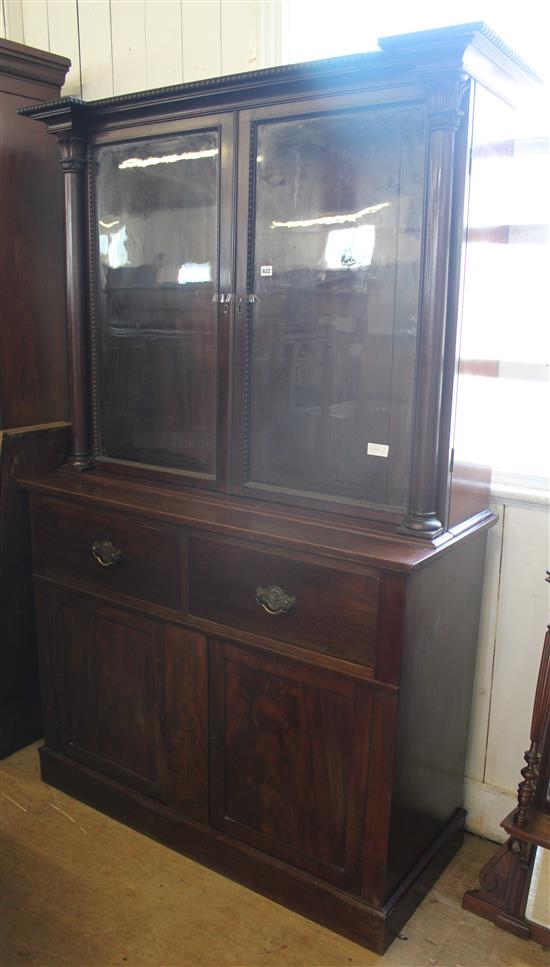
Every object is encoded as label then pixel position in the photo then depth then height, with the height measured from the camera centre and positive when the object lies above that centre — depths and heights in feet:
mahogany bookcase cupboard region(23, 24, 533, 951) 5.21 -1.29
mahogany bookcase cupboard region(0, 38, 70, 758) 7.41 -0.34
